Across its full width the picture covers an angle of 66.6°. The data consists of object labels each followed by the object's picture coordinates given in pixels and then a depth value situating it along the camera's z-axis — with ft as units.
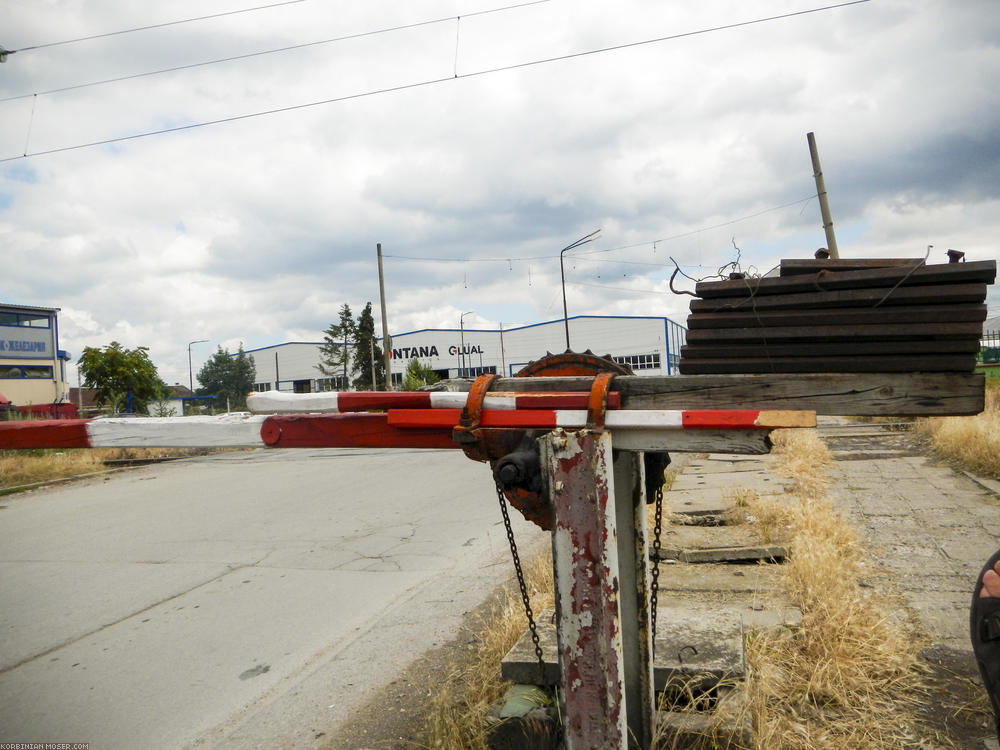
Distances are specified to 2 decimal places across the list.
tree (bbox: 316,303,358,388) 185.06
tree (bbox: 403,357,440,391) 126.56
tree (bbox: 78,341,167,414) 85.56
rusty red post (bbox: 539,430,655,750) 7.05
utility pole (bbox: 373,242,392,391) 87.94
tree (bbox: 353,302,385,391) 176.55
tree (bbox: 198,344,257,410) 257.14
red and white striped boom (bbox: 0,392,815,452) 7.04
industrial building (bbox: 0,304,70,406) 136.98
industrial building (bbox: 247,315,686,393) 194.90
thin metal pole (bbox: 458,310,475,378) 206.85
